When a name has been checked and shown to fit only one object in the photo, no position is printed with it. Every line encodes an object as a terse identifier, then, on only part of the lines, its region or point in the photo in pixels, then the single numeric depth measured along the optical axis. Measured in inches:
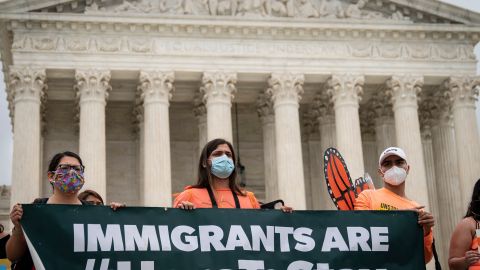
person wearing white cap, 454.0
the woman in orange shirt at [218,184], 431.8
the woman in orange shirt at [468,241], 400.5
